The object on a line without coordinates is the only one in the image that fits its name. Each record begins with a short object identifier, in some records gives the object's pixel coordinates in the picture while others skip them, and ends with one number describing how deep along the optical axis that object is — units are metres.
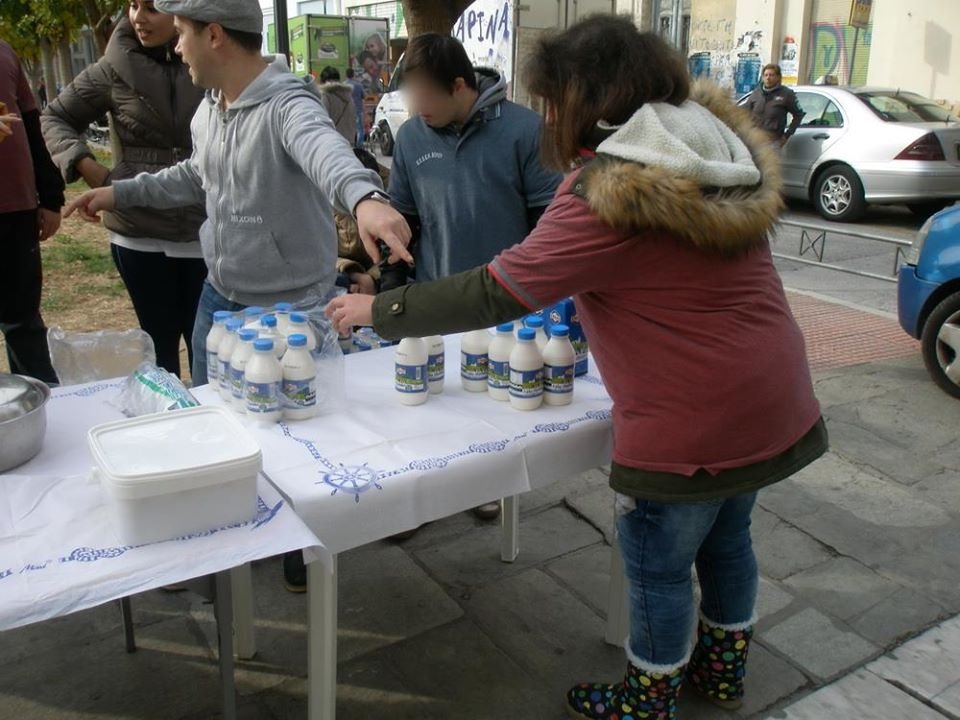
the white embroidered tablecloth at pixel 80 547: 1.49
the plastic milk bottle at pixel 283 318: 2.28
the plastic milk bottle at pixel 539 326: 2.39
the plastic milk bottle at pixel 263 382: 2.09
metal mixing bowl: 1.85
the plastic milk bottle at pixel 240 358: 2.16
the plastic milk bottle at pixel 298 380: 2.13
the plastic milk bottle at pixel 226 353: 2.25
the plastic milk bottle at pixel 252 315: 2.29
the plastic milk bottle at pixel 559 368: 2.31
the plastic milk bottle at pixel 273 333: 2.17
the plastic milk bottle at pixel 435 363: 2.37
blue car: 4.77
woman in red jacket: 1.79
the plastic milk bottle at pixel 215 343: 2.34
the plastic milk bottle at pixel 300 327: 2.24
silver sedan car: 9.93
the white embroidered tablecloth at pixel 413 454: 1.90
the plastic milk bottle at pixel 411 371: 2.29
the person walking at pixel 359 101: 16.47
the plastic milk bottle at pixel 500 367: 2.37
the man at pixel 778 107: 11.05
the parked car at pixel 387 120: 16.41
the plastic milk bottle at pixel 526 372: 2.27
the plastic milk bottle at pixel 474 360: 2.43
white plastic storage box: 1.57
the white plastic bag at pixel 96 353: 2.47
